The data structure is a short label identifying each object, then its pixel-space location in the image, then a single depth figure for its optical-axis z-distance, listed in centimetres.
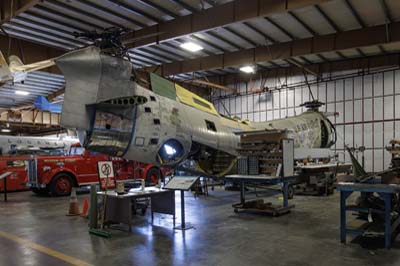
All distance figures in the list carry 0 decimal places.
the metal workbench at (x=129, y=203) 743
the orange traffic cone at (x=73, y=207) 974
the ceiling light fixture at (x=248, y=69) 2022
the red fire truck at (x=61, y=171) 1420
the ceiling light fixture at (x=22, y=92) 2212
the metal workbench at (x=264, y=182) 881
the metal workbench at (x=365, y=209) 574
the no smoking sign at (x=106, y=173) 829
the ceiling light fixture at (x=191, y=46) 1552
